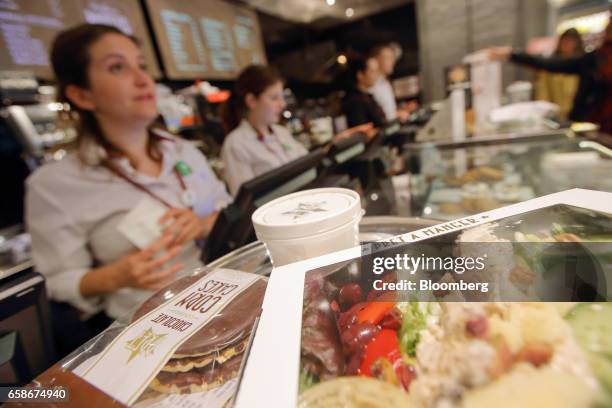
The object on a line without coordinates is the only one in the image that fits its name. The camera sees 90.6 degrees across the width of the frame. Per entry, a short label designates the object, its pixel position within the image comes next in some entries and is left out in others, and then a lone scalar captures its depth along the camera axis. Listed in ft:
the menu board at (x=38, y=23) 9.16
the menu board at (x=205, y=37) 13.38
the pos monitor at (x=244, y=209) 2.40
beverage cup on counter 1.61
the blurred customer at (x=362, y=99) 10.64
